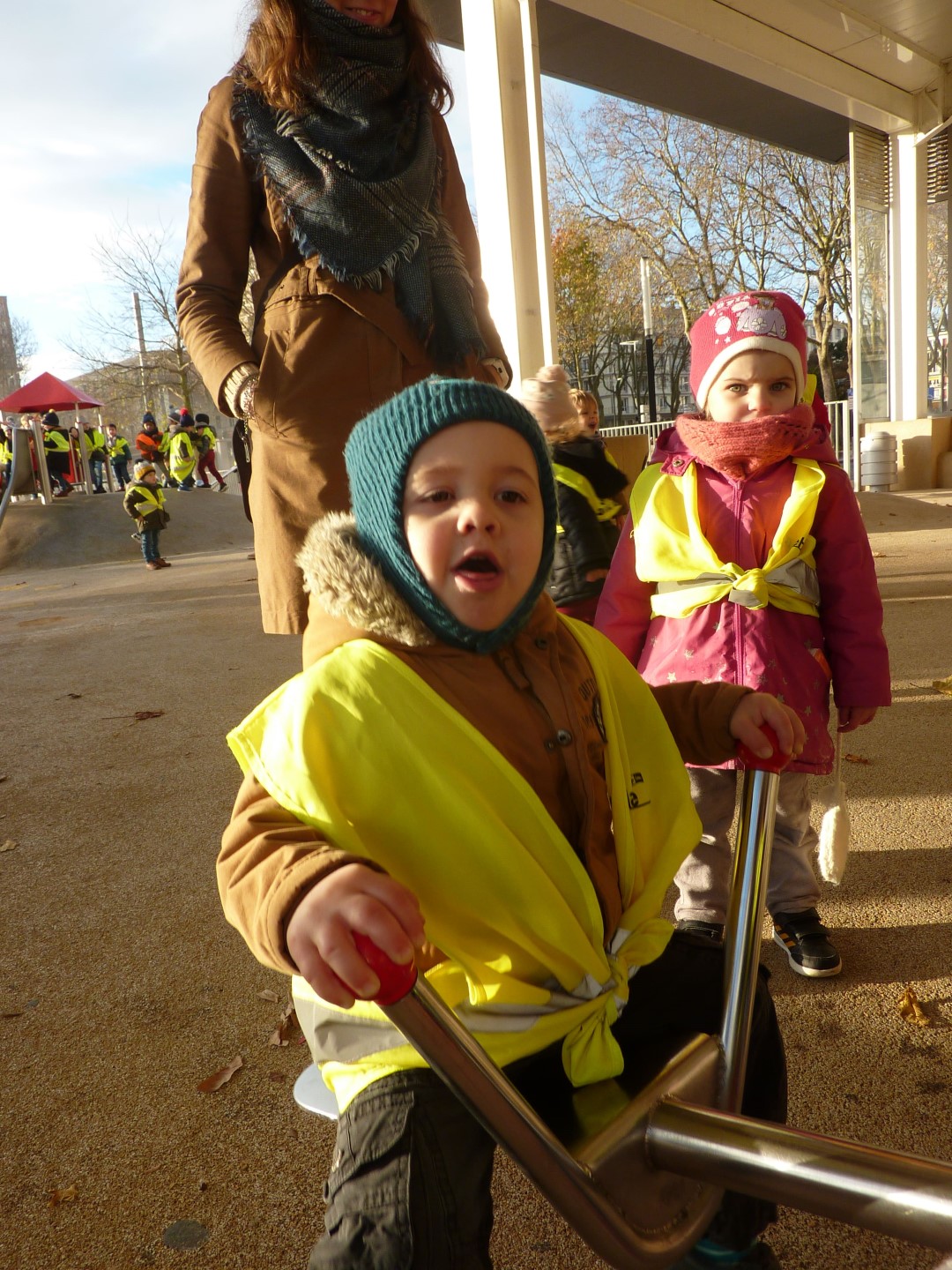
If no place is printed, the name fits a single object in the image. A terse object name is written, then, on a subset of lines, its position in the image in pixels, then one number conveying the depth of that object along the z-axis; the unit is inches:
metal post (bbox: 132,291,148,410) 1365.7
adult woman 83.4
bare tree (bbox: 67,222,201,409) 1229.7
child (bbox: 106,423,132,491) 971.9
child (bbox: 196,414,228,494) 904.3
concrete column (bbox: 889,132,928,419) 482.9
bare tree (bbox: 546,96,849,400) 928.9
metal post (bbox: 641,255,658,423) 697.6
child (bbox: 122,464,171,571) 436.5
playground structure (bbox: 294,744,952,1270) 32.8
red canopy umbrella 771.4
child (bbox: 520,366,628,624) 127.1
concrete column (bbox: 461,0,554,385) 253.6
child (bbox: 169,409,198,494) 828.6
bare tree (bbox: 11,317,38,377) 2016.5
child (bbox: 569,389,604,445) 162.2
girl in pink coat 83.1
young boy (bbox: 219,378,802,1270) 41.5
